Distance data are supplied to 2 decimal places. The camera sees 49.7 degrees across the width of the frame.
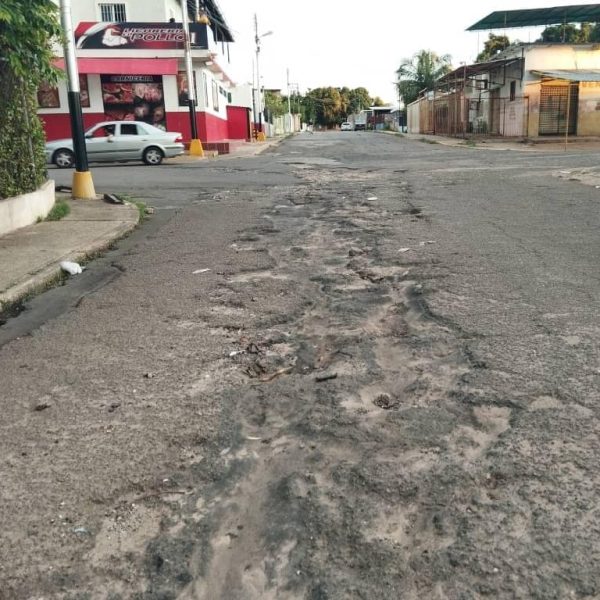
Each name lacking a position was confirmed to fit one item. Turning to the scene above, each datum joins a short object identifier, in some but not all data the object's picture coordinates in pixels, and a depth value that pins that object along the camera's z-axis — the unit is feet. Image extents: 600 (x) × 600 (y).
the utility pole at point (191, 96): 76.95
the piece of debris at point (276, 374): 11.71
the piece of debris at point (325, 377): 11.52
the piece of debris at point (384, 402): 10.46
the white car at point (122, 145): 71.31
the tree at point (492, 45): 209.26
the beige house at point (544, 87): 111.45
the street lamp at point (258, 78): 166.20
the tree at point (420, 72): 212.23
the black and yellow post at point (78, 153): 37.32
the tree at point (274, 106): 238.70
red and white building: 86.84
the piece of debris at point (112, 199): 36.45
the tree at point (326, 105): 421.18
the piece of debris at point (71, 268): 21.24
